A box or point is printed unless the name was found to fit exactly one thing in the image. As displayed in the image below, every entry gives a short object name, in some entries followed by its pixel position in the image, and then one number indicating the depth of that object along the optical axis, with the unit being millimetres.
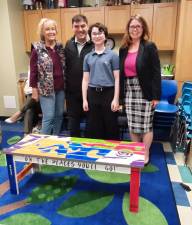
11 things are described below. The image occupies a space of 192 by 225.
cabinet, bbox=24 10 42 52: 3734
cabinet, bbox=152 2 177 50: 3295
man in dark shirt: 2193
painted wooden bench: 1626
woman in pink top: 1979
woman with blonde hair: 2197
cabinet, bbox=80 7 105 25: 3512
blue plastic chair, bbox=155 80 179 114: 2809
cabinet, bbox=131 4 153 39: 3346
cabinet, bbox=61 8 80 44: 3590
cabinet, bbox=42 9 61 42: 3656
